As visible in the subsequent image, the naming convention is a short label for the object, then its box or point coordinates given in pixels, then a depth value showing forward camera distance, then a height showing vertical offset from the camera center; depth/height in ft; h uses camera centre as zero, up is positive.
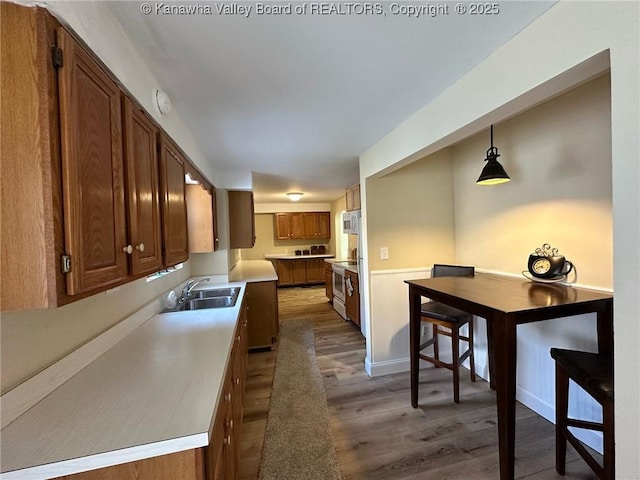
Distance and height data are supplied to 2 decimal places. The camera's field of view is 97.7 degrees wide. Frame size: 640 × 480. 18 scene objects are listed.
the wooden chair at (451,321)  7.61 -2.48
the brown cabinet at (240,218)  12.03 +0.85
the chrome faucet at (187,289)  8.23 -1.53
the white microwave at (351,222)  11.59 +0.58
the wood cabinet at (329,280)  17.84 -2.94
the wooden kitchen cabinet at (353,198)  12.25 +1.72
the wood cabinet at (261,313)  11.25 -3.09
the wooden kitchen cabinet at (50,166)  2.29 +0.68
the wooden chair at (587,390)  4.16 -2.65
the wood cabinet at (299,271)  24.14 -3.07
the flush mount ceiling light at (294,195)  18.47 +2.79
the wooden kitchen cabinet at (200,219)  9.26 +0.67
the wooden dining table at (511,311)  4.81 -1.48
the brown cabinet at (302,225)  24.98 +0.97
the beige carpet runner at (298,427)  5.55 -4.63
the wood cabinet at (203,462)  2.54 -2.21
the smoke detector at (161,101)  4.67 +2.37
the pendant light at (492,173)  6.71 +1.40
